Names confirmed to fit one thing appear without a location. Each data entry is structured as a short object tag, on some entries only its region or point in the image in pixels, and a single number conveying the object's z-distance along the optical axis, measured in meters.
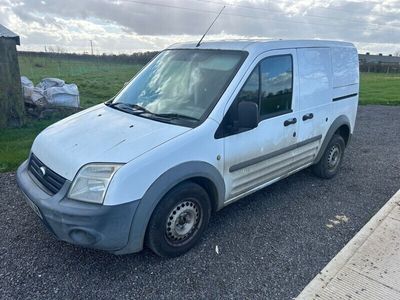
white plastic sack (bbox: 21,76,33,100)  8.39
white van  2.53
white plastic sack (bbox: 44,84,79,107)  8.52
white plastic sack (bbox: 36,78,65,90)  9.09
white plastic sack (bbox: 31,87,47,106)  8.38
